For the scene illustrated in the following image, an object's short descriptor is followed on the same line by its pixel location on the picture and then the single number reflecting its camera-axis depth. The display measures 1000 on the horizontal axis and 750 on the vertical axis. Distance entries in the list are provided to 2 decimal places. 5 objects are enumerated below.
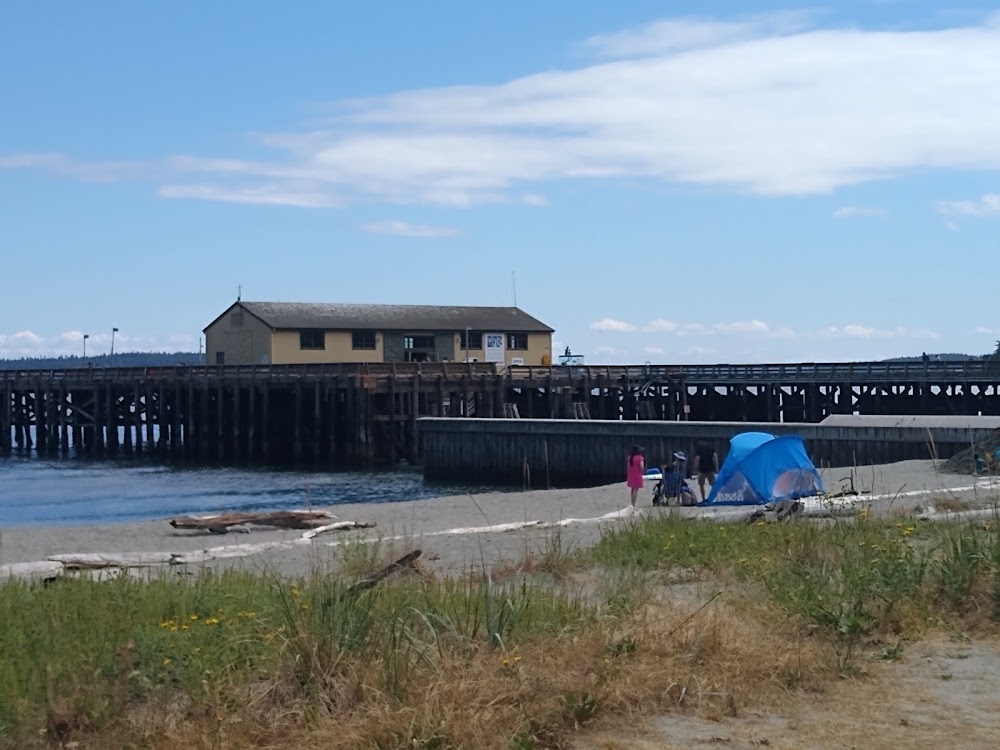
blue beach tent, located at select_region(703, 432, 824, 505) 20.41
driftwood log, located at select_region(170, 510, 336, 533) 19.73
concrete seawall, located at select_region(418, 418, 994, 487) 33.38
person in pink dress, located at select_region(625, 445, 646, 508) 23.20
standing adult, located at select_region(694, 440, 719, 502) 24.12
